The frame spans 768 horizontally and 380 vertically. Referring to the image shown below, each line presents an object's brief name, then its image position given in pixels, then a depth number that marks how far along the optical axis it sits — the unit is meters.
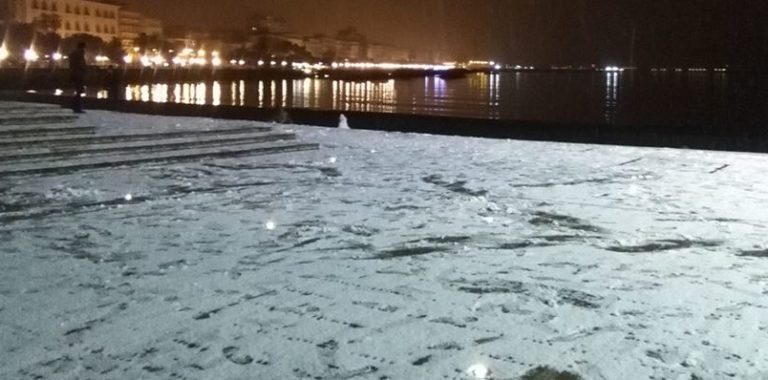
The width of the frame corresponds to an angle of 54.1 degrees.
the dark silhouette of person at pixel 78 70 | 17.03
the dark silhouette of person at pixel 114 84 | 26.92
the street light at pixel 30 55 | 81.69
